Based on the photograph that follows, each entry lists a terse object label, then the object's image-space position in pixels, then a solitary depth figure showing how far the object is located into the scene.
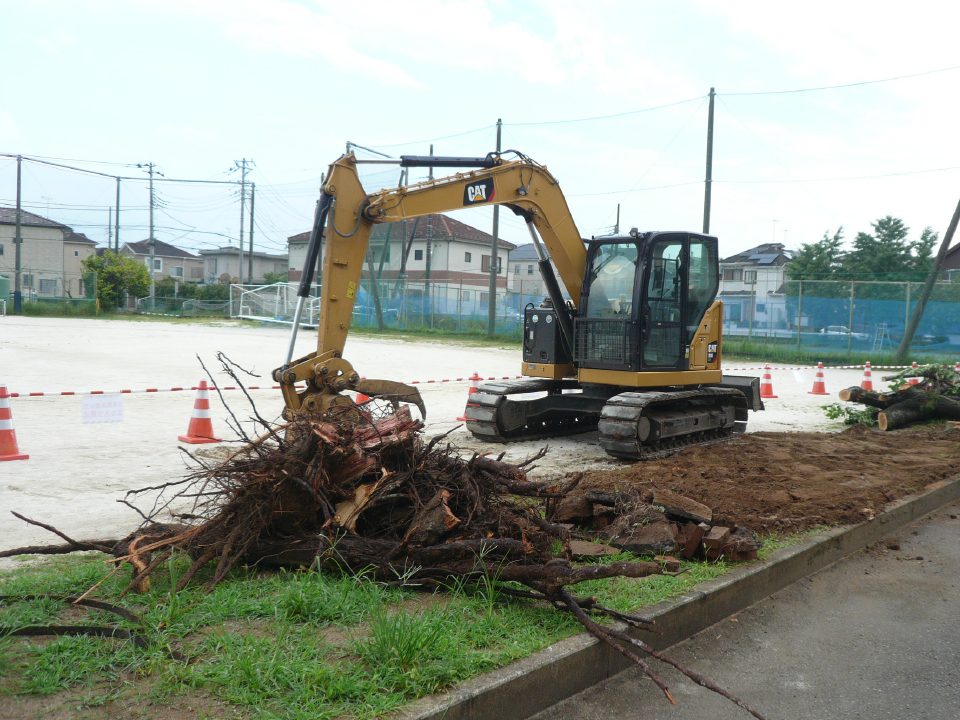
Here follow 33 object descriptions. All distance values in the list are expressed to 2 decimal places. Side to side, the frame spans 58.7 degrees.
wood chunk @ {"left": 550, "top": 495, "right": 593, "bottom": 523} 6.21
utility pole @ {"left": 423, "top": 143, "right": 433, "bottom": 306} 46.06
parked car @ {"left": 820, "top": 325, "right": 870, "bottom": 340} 31.19
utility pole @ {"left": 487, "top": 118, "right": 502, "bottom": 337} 38.47
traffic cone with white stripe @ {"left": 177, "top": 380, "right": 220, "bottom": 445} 10.74
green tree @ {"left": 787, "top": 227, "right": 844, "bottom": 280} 53.81
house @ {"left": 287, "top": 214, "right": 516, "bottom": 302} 66.44
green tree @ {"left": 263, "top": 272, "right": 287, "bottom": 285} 86.29
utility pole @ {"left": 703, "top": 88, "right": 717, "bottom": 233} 31.72
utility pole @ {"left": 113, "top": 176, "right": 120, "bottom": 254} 80.94
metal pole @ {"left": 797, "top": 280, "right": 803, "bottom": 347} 32.22
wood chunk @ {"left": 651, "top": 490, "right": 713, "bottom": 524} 6.12
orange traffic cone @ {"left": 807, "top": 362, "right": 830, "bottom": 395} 19.09
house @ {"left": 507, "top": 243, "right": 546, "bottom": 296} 80.05
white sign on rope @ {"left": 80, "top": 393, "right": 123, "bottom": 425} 10.88
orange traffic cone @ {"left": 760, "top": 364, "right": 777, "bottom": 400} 17.88
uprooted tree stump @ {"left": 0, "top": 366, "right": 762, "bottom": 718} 4.60
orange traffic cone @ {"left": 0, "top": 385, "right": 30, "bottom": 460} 9.23
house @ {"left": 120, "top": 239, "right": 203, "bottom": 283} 112.56
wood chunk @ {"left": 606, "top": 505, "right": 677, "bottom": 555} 5.68
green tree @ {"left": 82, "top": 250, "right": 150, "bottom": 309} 58.88
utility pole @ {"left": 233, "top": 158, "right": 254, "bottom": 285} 83.06
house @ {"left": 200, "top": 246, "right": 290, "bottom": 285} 109.12
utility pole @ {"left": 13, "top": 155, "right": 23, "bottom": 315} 53.56
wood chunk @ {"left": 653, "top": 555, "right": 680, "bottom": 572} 5.26
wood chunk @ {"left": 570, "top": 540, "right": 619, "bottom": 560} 5.39
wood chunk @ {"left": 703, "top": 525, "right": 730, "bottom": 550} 5.71
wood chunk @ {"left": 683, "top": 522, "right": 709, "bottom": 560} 5.75
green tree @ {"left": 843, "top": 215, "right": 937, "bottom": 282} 51.22
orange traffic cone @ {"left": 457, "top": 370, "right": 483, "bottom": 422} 11.91
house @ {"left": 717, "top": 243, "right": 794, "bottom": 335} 32.88
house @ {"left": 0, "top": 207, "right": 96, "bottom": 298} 84.06
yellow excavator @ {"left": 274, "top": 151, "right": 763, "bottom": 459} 9.59
